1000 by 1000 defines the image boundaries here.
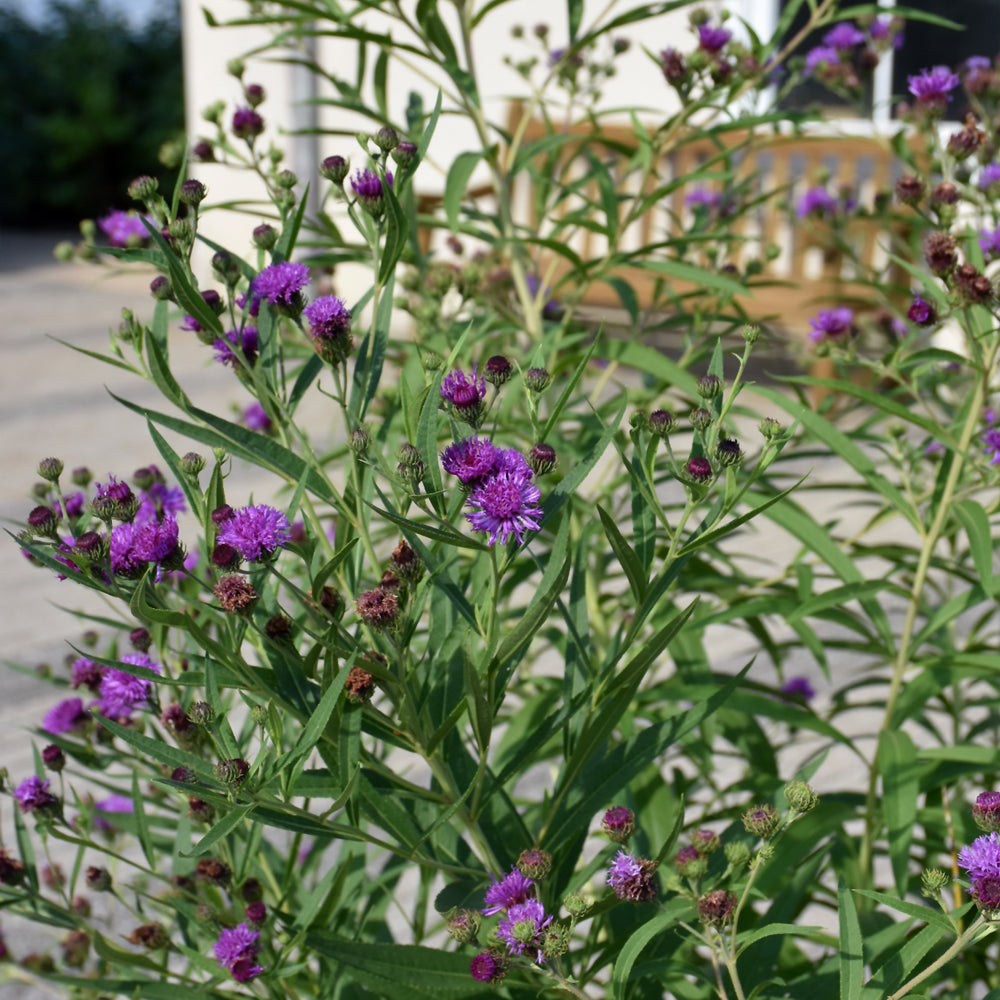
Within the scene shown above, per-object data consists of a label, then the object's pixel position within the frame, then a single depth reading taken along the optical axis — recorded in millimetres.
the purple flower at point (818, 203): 1818
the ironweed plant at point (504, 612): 643
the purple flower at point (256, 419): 1368
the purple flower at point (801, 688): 1593
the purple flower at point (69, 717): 990
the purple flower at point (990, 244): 1091
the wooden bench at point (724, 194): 1196
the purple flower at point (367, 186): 736
